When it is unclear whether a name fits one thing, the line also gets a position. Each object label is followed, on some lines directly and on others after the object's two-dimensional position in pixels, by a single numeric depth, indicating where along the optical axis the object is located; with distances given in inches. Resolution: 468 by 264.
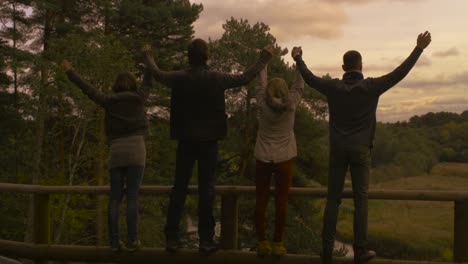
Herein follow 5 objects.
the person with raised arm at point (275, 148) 189.2
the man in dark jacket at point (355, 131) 177.8
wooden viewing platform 189.9
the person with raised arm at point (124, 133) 193.2
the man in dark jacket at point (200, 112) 185.9
